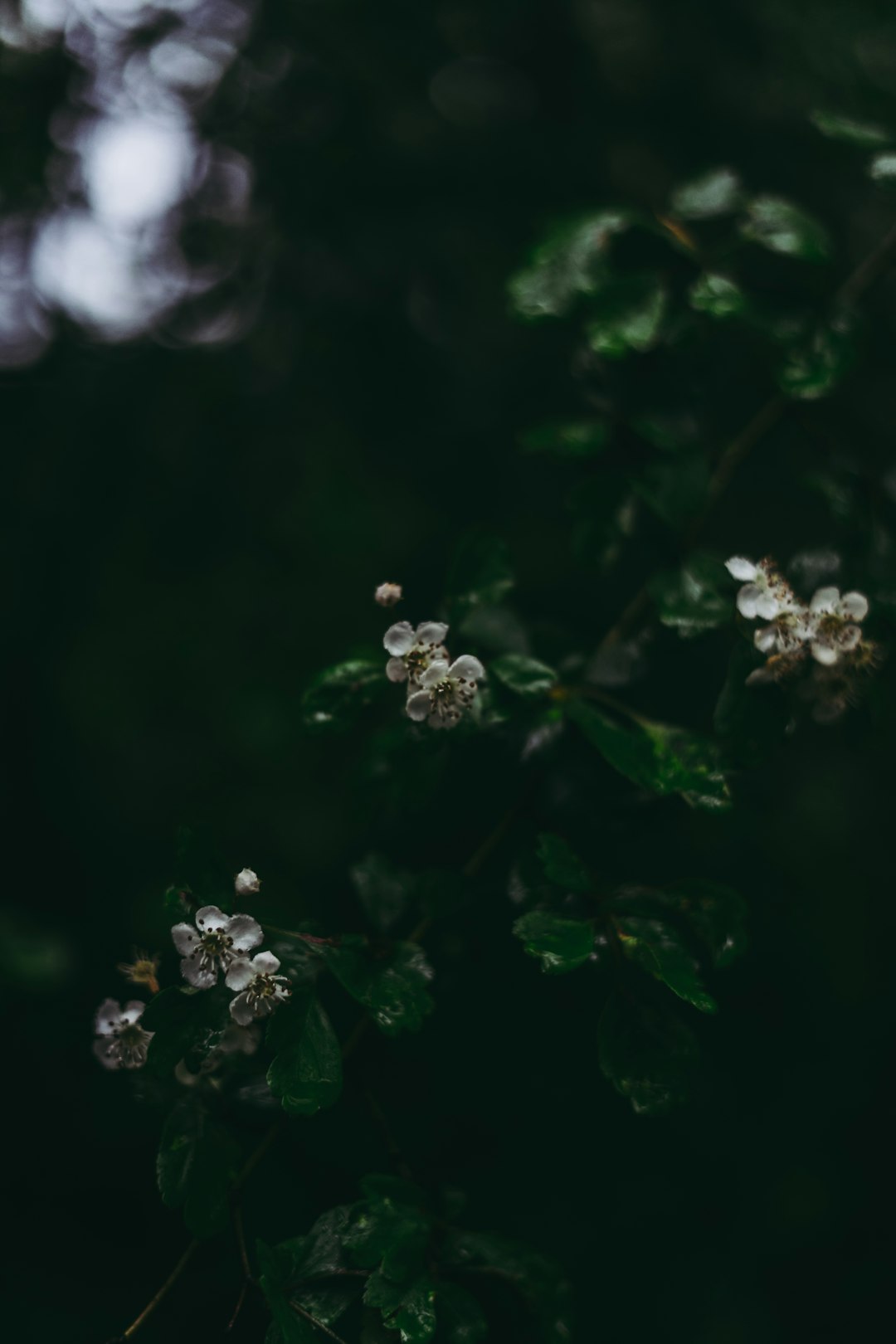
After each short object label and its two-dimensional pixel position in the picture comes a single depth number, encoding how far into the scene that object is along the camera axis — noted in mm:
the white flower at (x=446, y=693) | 546
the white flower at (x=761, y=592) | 548
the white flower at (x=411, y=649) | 549
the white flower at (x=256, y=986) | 524
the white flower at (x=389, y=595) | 561
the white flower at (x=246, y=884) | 534
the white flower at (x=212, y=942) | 525
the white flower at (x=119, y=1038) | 550
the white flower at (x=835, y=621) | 548
